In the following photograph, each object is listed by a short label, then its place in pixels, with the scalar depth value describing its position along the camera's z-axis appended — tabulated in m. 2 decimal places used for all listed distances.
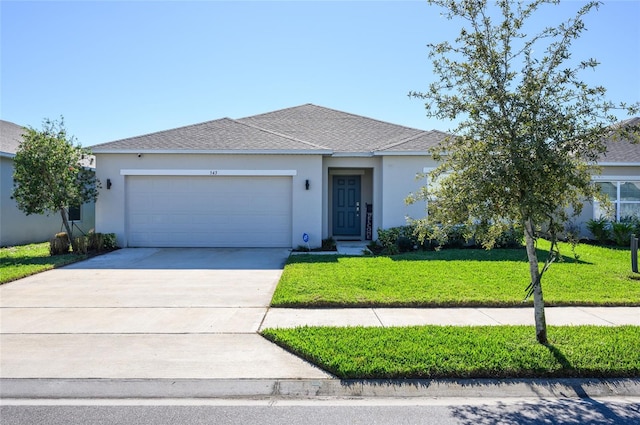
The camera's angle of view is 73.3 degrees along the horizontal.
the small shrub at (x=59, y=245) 12.56
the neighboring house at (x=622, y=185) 15.33
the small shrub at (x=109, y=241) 13.28
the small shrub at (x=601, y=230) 14.60
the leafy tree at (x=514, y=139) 4.46
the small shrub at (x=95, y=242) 13.05
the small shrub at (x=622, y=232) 14.04
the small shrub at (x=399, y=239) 12.93
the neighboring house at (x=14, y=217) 14.32
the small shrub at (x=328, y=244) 13.52
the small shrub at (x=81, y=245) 12.62
